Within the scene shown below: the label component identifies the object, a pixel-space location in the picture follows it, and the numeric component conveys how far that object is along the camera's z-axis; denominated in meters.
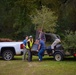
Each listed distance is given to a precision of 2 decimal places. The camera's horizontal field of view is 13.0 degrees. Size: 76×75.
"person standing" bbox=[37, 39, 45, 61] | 20.08
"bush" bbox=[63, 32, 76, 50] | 19.91
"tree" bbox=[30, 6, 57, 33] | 41.75
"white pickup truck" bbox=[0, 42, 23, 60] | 20.77
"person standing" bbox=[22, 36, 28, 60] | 20.31
